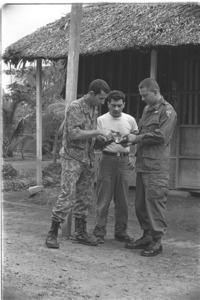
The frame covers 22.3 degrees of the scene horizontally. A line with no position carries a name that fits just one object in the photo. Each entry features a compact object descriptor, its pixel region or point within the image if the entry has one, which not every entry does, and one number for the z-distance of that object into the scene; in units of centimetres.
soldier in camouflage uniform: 538
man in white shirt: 579
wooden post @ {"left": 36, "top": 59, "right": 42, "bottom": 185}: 1001
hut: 835
